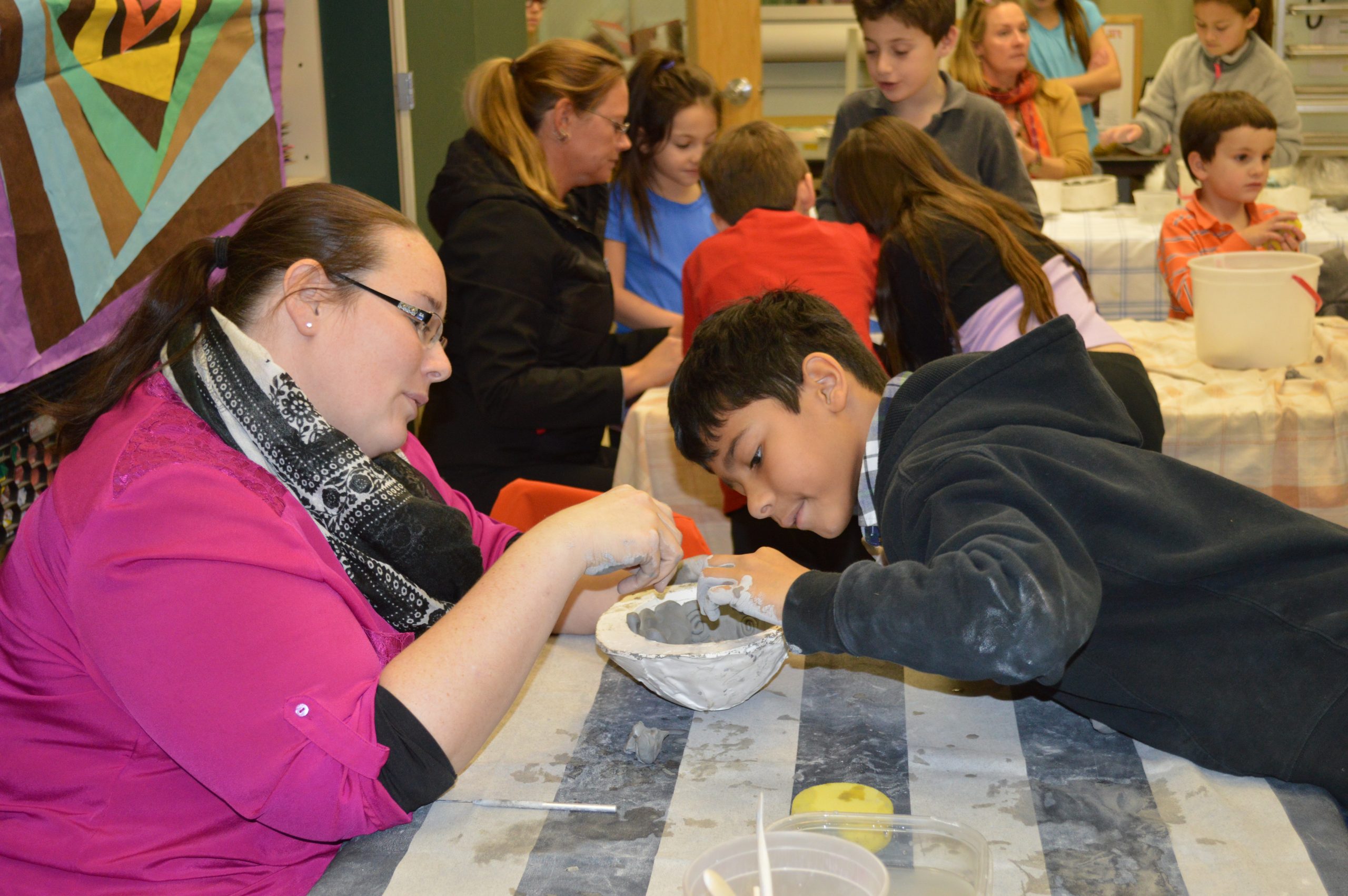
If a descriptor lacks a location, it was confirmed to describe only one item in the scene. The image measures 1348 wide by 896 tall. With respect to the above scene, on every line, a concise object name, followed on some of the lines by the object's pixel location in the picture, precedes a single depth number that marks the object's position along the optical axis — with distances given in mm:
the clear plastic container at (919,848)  861
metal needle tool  1024
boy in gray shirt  3033
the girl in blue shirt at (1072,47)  4832
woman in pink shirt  974
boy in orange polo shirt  3148
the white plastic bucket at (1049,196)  3744
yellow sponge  989
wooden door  5070
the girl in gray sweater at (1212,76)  4344
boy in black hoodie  1014
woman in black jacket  2443
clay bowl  1131
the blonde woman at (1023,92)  4121
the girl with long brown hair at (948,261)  2258
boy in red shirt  2461
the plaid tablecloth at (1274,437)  2416
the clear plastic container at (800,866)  819
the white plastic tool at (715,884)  792
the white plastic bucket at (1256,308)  2521
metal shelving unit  5266
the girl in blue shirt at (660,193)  3104
